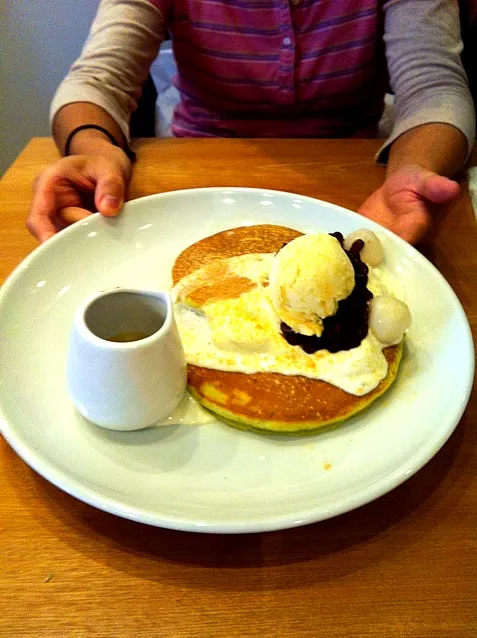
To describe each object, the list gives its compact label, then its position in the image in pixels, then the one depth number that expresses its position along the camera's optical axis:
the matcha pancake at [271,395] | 0.36
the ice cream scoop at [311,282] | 0.38
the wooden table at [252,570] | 0.30
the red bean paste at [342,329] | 0.38
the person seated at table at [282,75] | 0.56
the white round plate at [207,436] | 0.32
